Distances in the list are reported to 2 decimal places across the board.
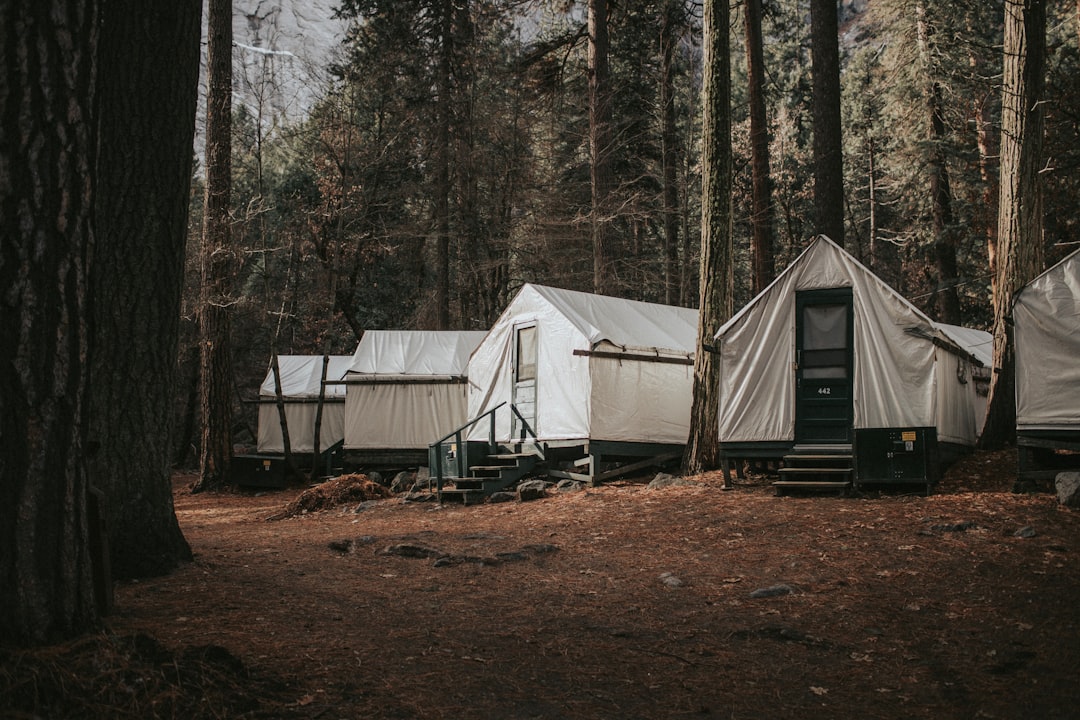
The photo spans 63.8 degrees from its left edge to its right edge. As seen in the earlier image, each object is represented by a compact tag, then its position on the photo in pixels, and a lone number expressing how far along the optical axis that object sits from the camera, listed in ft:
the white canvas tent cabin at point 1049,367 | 28.04
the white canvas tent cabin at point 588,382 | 41.50
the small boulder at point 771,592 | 18.45
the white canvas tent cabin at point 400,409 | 60.49
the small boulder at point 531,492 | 39.14
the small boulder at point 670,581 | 19.66
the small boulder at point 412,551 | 23.35
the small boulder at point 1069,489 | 25.05
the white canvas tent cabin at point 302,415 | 65.31
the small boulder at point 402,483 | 51.88
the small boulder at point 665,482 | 36.09
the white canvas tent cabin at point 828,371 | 32.71
